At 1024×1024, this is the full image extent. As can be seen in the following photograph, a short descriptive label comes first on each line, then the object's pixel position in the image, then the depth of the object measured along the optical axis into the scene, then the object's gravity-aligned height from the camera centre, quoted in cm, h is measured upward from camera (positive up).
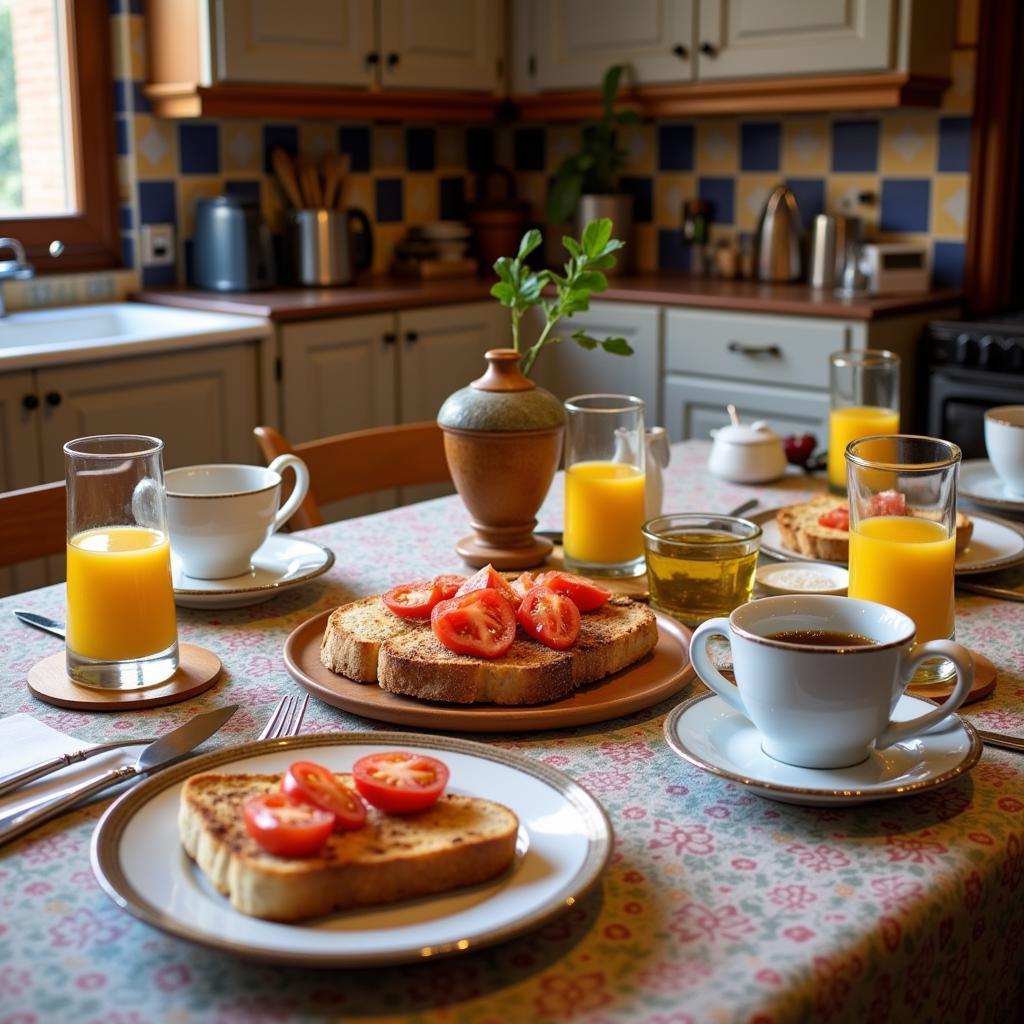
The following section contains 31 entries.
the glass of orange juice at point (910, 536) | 115 -25
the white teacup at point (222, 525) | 133 -28
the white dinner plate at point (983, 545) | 140 -33
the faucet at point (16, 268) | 303 -7
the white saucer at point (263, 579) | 132 -34
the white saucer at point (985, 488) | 163 -31
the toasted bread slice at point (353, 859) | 74 -34
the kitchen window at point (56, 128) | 335 +27
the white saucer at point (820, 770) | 89 -35
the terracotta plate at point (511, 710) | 103 -36
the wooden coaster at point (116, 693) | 109 -36
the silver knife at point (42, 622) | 126 -35
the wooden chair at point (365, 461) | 186 -32
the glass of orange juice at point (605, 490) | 141 -26
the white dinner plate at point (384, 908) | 71 -36
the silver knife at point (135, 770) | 89 -36
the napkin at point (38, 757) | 93 -36
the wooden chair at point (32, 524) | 154 -32
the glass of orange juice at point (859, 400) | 172 -21
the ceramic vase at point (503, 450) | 140 -22
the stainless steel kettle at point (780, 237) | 372 -1
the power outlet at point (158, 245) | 355 -2
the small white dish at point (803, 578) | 134 -34
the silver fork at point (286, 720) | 103 -36
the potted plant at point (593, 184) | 392 +15
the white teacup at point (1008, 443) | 164 -25
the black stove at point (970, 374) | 308 -31
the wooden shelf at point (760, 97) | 331 +35
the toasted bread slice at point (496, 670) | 105 -33
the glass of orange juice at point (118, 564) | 108 -26
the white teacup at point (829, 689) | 89 -30
